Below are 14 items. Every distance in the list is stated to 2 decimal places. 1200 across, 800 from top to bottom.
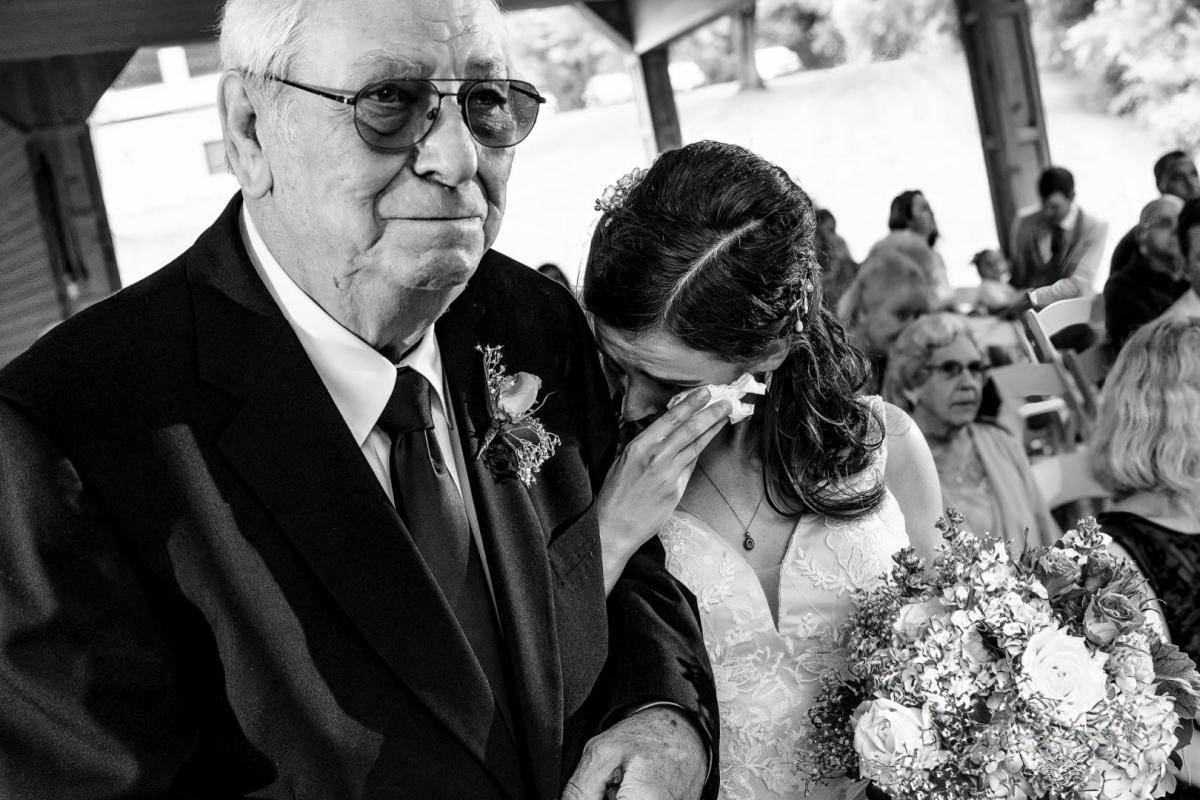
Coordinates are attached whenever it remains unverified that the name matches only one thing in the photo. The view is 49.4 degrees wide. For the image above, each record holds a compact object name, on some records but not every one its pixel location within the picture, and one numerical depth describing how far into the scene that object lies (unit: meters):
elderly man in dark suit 1.49
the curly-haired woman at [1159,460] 3.47
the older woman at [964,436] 4.89
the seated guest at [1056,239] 8.80
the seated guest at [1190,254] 5.32
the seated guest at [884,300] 6.20
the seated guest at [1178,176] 8.60
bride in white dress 2.40
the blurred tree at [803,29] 27.61
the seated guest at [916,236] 7.46
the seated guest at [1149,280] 6.12
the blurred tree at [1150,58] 21.98
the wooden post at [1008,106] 13.32
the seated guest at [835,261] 7.40
